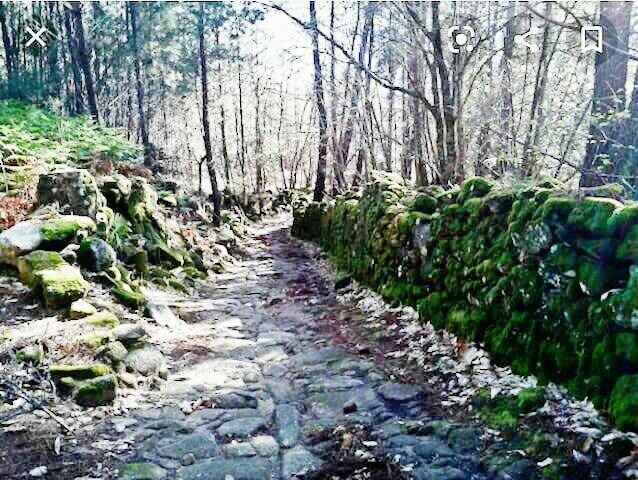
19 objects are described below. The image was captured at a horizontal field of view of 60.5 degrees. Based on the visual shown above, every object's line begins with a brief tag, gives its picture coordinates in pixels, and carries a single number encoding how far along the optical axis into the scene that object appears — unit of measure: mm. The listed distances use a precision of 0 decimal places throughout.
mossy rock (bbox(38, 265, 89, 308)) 5793
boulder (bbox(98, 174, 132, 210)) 10242
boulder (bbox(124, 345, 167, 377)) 4977
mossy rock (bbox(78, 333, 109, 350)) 4867
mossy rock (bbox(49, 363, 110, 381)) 4339
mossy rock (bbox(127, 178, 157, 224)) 10500
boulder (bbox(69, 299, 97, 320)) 5629
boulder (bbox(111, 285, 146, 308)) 6880
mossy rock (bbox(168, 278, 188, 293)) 9438
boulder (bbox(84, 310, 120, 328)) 5495
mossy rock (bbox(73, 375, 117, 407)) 4215
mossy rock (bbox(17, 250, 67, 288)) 6216
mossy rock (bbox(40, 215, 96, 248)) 6910
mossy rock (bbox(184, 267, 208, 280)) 10711
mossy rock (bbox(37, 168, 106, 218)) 8117
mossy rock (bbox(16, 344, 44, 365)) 4469
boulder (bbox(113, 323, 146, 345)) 5305
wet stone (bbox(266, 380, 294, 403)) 4786
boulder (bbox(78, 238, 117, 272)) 7121
